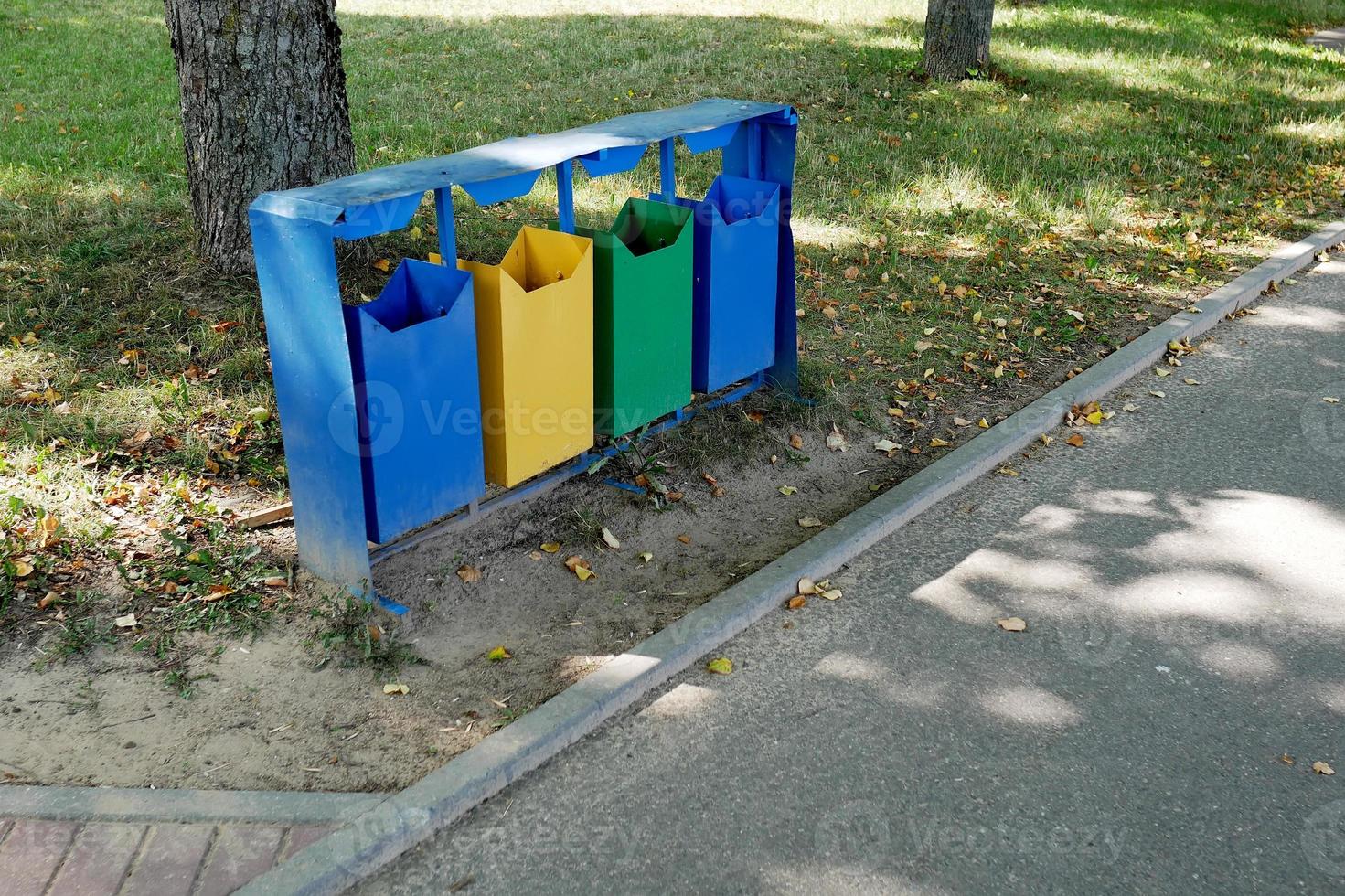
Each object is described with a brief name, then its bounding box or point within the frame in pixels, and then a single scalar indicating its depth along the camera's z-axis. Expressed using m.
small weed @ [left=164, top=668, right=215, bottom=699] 3.35
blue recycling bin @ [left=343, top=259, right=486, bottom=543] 3.45
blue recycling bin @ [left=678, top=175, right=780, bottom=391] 4.56
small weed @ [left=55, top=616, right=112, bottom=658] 3.47
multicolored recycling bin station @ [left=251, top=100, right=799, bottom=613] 3.36
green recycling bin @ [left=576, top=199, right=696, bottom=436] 4.18
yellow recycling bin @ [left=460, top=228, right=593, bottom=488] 3.77
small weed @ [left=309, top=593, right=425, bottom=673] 3.54
